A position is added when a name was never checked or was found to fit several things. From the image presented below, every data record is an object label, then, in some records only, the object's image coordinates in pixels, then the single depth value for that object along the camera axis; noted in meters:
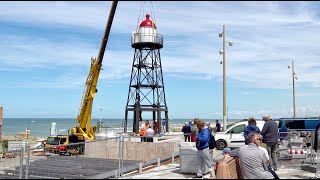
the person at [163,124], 32.88
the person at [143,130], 18.70
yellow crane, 25.19
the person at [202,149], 10.27
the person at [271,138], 11.44
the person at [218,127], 25.06
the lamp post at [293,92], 40.91
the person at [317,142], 10.07
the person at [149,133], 19.83
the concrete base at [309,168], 11.21
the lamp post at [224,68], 24.75
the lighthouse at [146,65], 29.88
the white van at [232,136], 18.97
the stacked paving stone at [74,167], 11.33
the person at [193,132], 18.53
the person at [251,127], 12.38
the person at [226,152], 9.29
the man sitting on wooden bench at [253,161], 7.64
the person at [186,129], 21.52
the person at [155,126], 29.85
